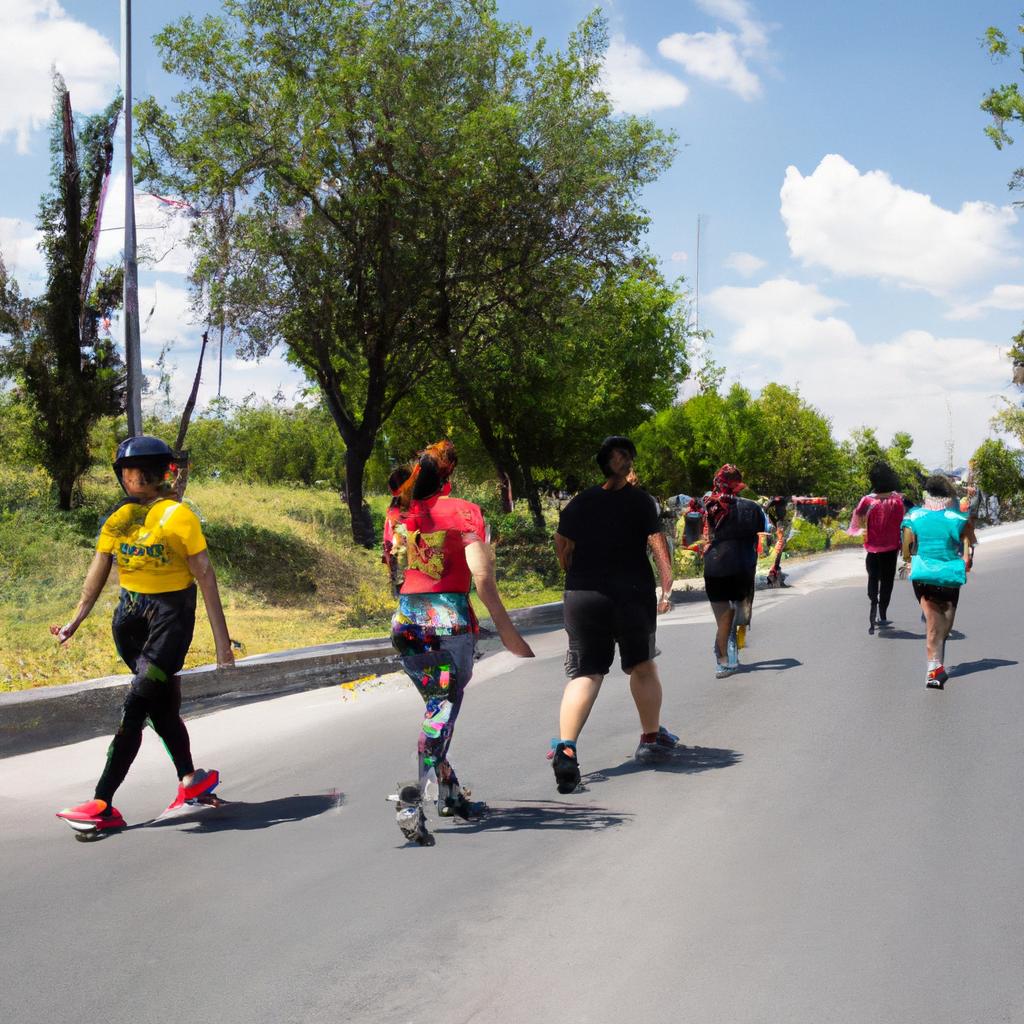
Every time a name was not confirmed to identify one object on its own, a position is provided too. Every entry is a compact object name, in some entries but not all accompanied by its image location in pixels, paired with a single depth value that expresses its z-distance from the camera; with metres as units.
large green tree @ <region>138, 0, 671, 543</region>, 18.77
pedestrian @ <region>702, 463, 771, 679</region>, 9.52
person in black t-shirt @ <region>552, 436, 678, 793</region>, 6.12
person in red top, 5.25
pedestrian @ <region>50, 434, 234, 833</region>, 5.52
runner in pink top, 11.69
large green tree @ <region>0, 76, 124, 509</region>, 17.83
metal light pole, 13.00
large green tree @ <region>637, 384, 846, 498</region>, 48.81
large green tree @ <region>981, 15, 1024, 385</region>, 25.25
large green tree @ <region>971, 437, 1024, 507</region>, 56.78
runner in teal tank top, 8.74
